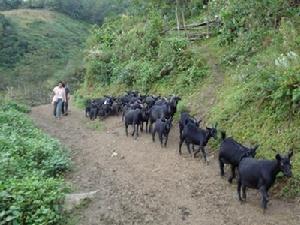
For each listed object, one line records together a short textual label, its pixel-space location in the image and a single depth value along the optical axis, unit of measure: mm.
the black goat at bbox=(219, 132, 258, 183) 9917
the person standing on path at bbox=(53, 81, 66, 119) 20906
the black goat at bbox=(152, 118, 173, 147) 13547
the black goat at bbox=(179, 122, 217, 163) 12055
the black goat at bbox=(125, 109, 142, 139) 15430
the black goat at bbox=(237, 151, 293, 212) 8560
